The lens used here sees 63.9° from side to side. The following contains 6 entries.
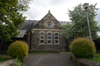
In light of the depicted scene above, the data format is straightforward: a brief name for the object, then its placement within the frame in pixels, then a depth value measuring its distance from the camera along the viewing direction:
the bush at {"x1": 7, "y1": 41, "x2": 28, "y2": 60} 8.44
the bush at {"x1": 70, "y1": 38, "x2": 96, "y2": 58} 7.70
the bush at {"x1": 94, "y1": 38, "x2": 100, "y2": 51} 19.26
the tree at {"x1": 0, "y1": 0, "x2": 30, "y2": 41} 8.66
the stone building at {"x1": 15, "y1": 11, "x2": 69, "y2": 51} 18.65
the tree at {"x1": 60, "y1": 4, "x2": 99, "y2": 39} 11.96
